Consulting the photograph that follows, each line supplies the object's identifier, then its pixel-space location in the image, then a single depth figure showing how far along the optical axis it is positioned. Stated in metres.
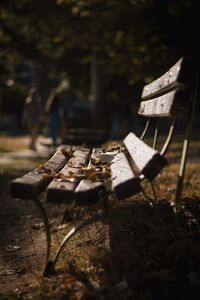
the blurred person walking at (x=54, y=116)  16.22
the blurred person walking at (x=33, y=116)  16.61
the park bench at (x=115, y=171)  3.43
